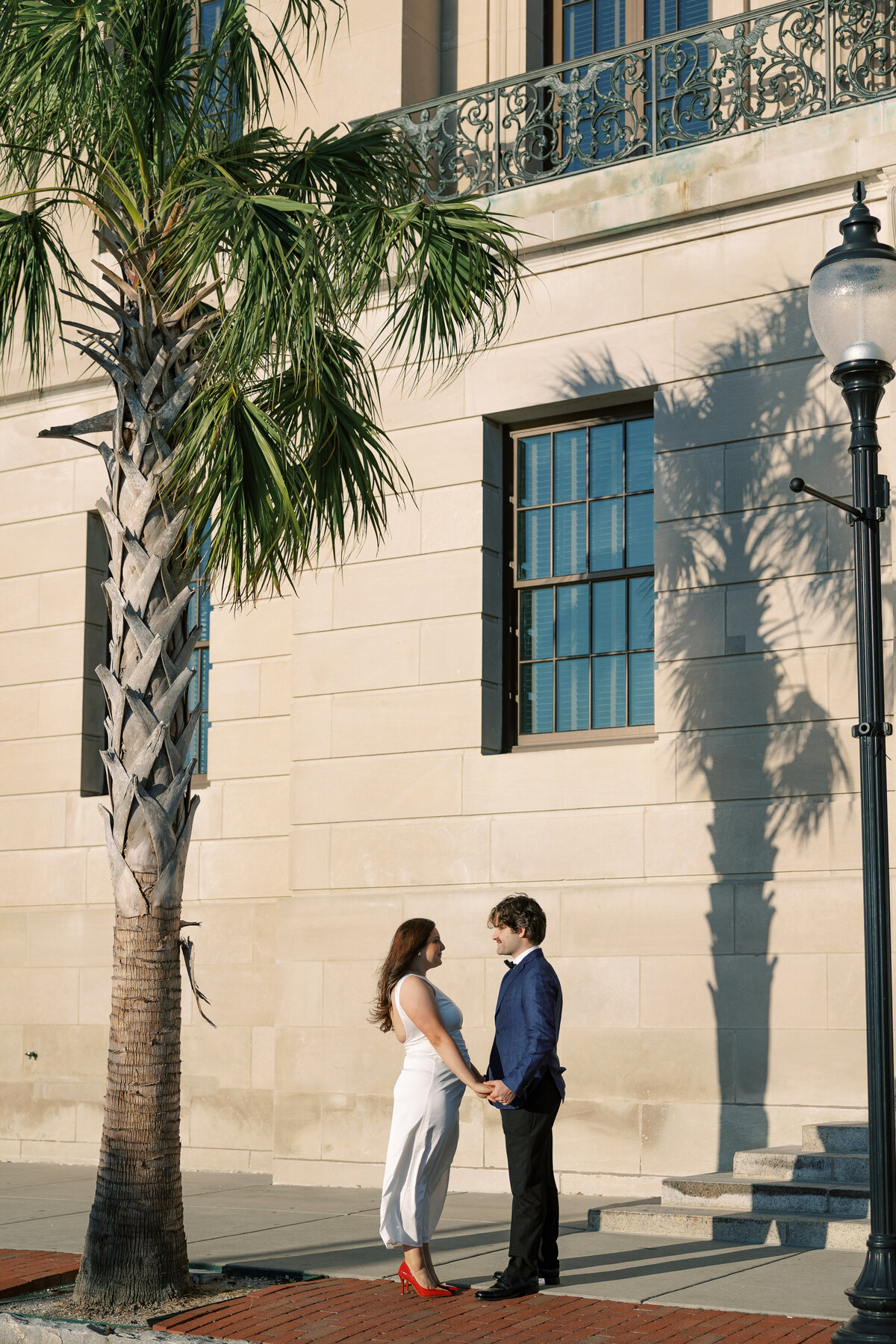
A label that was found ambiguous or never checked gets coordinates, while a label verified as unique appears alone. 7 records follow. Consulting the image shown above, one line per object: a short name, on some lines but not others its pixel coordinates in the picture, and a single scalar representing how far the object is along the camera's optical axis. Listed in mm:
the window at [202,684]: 14766
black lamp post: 6512
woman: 7707
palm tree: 7930
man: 7711
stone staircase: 9070
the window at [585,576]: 12539
